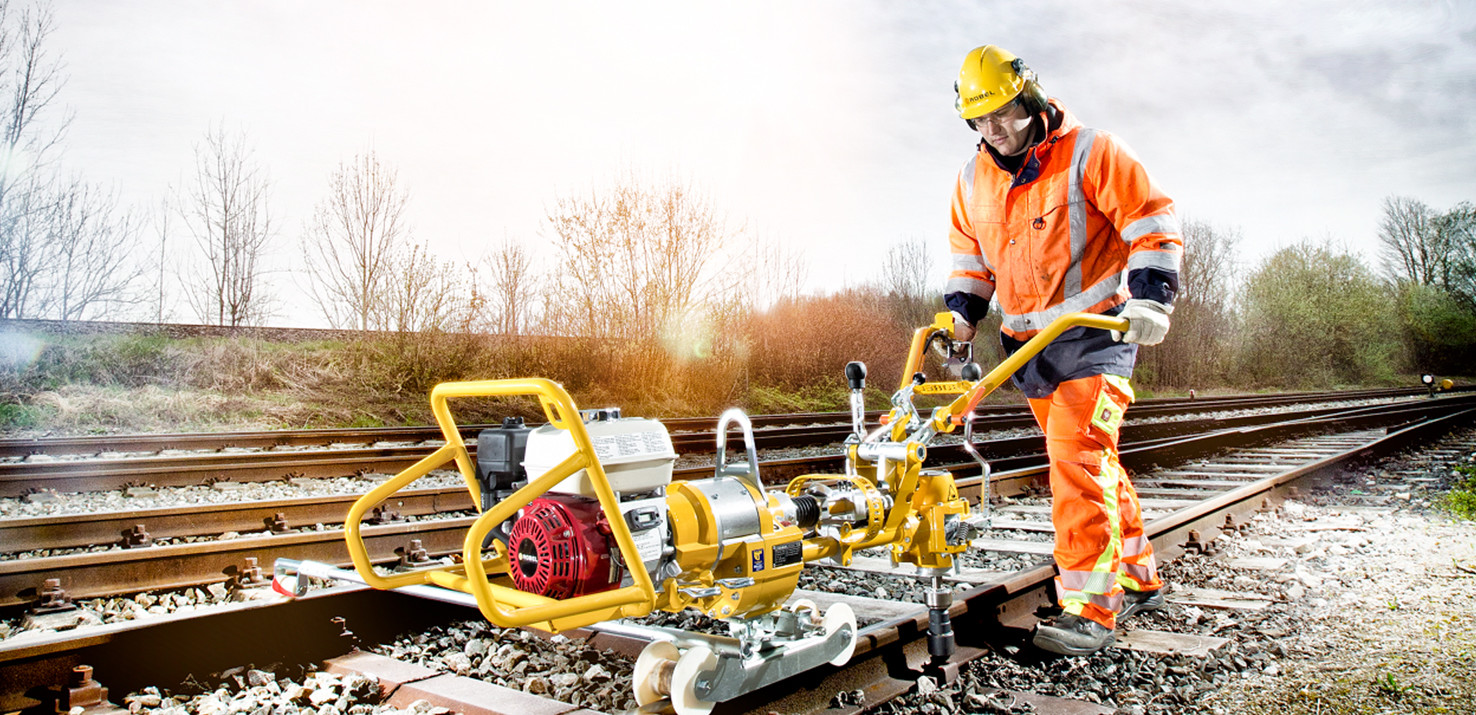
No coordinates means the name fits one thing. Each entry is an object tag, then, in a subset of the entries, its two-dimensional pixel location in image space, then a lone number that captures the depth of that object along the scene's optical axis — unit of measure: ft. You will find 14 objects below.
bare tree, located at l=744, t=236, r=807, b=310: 59.62
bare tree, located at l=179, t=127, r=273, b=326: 55.06
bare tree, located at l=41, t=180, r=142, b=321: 48.39
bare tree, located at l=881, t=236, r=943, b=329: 86.48
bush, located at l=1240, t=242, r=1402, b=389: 109.81
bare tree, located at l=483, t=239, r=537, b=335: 50.80
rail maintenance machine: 6.23
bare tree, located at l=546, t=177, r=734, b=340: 51.62
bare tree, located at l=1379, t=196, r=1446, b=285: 114.62
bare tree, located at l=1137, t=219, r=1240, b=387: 98.43
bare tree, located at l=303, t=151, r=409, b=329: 51.42
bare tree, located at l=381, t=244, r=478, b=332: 49.67
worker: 9.34
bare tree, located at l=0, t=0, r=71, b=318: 46.50
